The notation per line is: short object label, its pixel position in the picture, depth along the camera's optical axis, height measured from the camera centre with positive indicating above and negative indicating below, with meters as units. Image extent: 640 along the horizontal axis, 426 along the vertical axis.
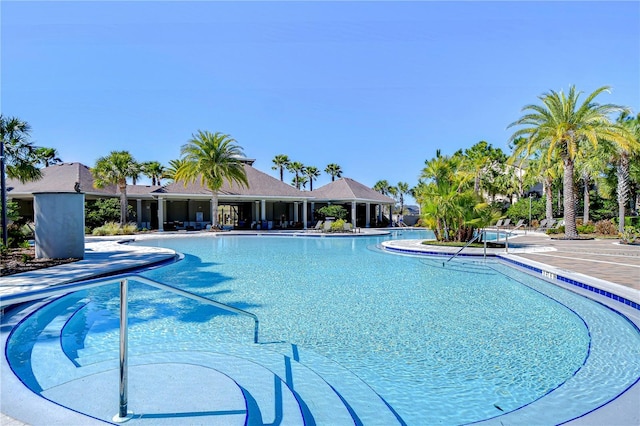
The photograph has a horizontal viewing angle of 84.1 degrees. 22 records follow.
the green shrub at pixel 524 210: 32.81 +0.32
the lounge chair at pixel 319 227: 27.01 -0.90
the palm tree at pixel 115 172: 25.25 +3.24
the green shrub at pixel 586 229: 21.30 -0.98
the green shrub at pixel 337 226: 25.44 -0.79
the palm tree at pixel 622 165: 19.89 +2.74
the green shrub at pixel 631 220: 20.23 -0.46
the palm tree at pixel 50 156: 38.04 +6.93
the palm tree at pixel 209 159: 26.69 +4.35
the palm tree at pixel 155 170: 39.41 +5.28
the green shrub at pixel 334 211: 32.34 +0.37
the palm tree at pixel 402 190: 59.50 +4.12
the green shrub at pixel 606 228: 20.56 -0.91
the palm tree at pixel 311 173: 48.59 +5.84
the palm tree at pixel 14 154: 11.26 +2.13
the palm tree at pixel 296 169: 47.47 +6.28
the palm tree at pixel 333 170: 47.94 +6.10
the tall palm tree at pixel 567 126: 18.02 +4.58
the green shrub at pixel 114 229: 22.36 -0.80
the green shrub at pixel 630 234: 15.55 -0.96
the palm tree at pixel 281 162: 45.50 +6.93
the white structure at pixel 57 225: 10.36 -0.23
